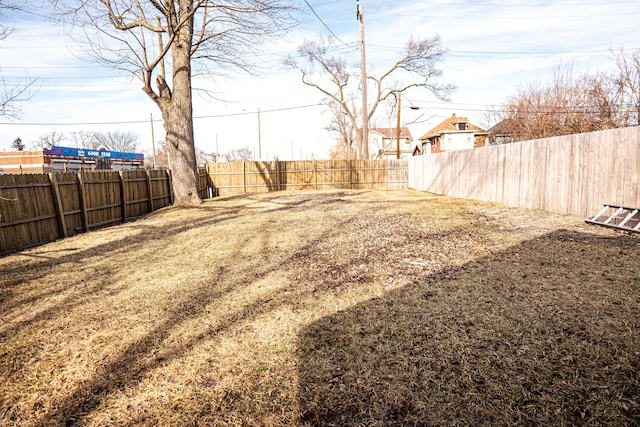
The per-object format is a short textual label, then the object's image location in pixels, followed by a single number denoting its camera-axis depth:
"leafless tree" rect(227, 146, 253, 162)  93.21
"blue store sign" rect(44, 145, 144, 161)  23.92
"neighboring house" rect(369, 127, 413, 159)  55.38
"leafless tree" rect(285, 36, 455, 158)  25.06
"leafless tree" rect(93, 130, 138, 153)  75.59
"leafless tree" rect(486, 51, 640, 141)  14.16
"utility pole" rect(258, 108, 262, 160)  30.61
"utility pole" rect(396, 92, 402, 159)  22.53
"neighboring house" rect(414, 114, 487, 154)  42.00
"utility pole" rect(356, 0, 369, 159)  19.09
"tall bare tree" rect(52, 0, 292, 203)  11.13
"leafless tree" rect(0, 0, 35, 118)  6.45
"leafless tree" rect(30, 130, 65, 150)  55.78
